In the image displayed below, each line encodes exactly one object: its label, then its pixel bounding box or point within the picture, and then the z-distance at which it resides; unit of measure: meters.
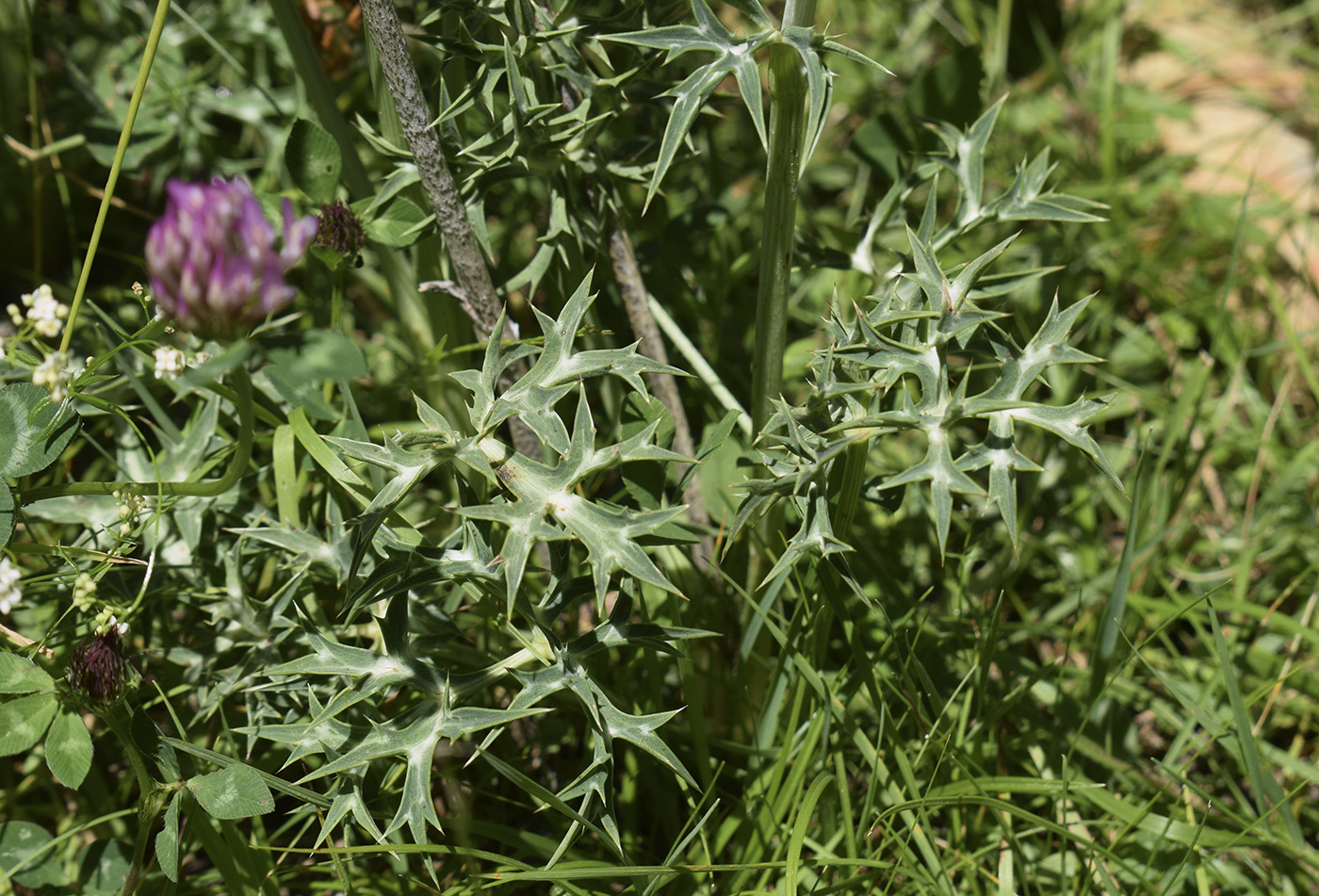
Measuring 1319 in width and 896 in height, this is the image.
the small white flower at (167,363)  0.68
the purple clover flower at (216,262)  0.62
